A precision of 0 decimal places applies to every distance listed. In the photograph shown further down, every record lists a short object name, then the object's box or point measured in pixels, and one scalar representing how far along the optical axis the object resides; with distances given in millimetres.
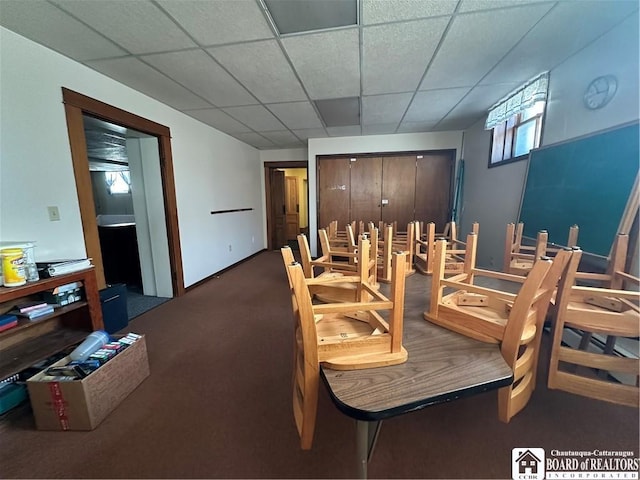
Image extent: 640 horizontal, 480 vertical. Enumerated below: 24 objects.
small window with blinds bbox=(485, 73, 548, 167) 2416
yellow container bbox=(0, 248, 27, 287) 1398
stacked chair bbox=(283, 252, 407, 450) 840
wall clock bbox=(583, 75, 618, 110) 1735
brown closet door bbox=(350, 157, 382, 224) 4773
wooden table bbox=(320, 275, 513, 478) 706
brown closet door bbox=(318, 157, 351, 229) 4879
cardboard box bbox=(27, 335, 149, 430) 1256
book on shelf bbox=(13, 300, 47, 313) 1537
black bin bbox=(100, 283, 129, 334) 2160
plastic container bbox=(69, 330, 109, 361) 1425
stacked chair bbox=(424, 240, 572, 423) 918
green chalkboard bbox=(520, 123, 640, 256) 1633
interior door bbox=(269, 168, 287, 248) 5938
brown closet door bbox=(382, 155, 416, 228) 4645
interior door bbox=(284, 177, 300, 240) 7906
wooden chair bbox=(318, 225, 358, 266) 1754
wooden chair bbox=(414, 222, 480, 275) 1676
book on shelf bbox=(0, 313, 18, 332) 1403
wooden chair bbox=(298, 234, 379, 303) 1227
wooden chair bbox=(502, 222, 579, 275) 1684
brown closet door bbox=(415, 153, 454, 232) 4527
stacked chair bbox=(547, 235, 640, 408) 1095
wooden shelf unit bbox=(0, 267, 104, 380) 1424
